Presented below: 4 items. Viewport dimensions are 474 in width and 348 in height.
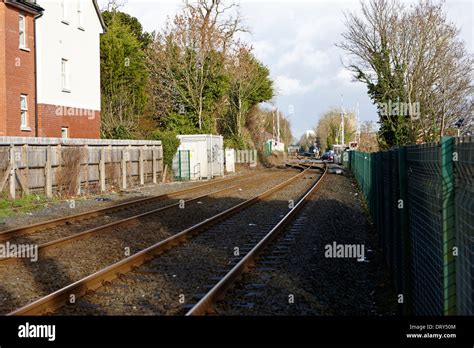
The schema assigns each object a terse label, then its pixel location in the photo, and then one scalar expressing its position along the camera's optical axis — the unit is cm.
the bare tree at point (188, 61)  4497
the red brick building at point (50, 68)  2850
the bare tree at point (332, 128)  11356
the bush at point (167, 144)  3550
